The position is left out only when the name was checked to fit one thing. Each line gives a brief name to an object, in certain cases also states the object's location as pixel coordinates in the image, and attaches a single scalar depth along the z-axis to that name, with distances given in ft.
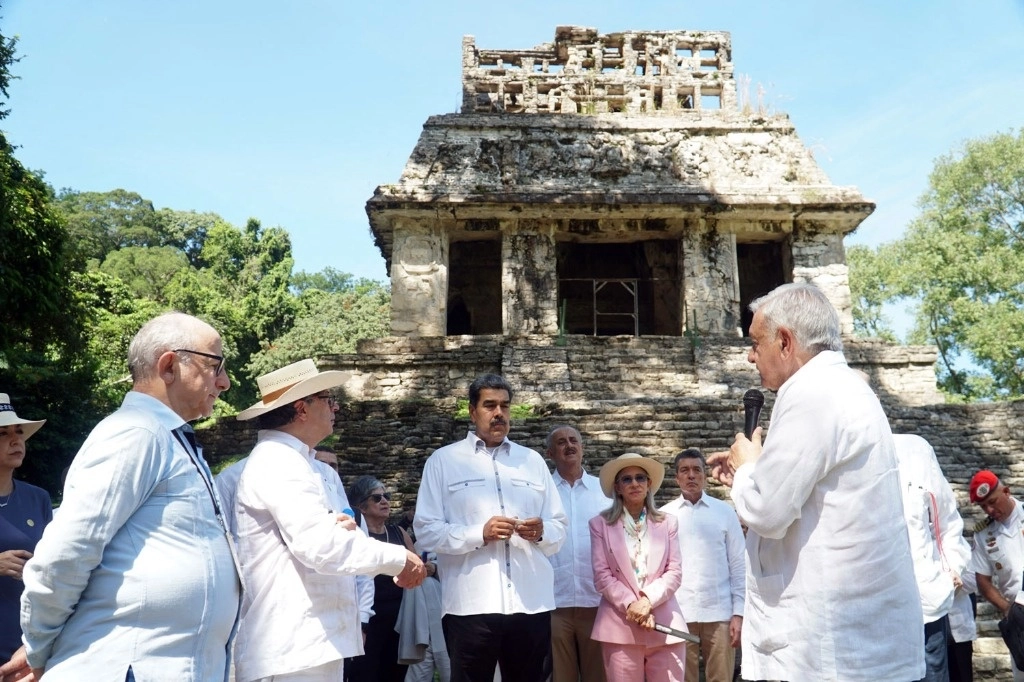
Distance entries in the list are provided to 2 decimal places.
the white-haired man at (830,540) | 8.70
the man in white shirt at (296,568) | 9.77
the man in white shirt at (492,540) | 13.46
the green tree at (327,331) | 95.20
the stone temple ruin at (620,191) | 55.11
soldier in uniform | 15.88
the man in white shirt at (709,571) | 16.97
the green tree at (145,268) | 140.97
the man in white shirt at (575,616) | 16.40
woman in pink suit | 14.69
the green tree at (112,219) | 164.96
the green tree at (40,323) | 38.86
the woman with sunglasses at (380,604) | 17.52
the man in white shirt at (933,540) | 12.51
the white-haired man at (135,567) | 7.66
